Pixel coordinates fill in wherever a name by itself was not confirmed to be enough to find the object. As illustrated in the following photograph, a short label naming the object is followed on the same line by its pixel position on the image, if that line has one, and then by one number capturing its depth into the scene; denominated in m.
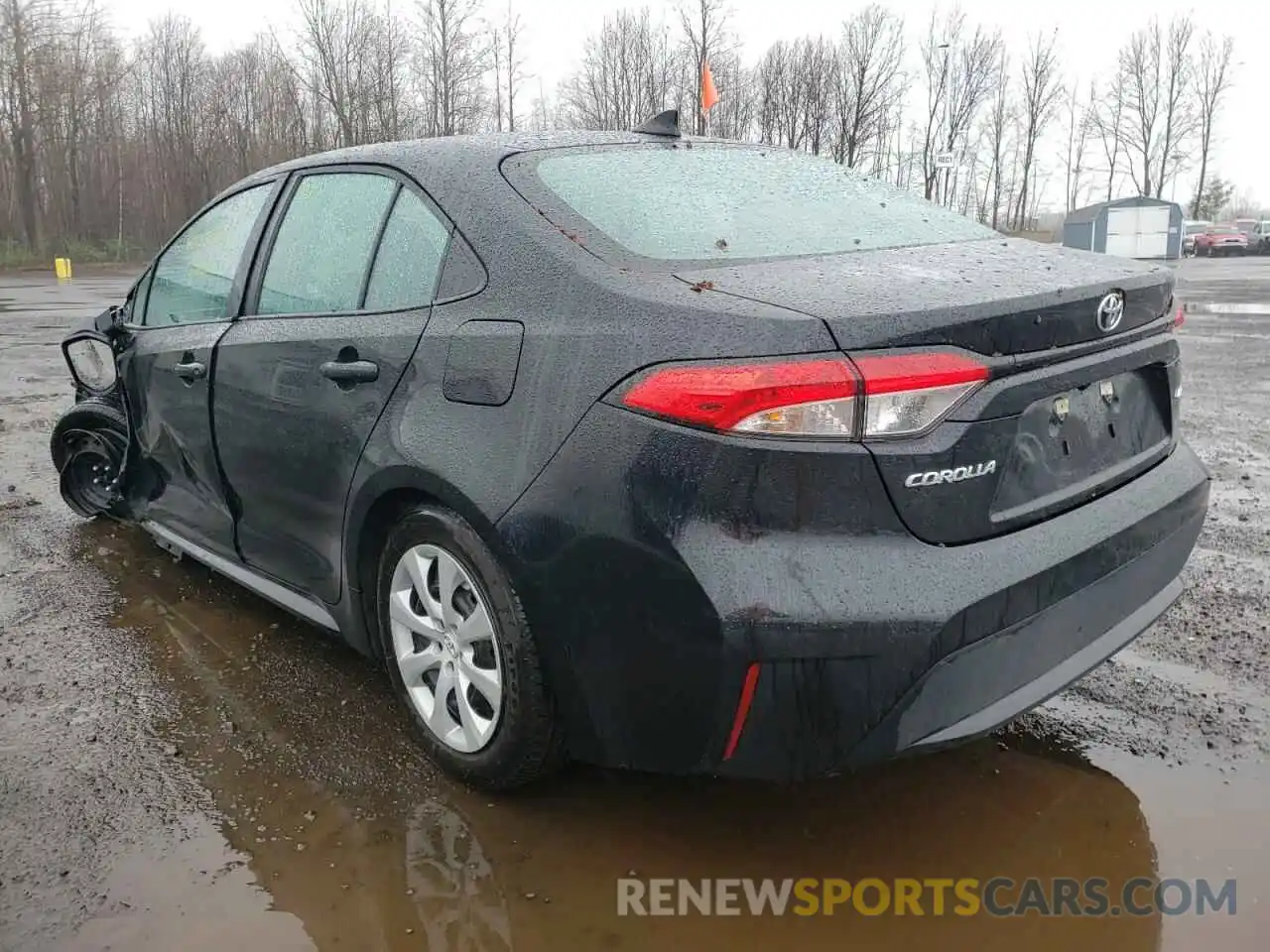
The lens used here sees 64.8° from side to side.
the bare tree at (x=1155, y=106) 58.56
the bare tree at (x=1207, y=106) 59.72
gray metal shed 39.03
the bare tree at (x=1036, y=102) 51.66
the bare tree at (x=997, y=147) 52.91
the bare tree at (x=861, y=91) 37.47
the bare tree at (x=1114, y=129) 59.75
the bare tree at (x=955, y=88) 42.25
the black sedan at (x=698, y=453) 1.90
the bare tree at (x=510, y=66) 37.94
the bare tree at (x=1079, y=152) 61.62
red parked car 46.12
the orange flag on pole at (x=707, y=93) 10.57
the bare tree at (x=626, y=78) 39.41
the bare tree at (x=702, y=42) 35.06
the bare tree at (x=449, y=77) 35.62
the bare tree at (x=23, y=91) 40.69
